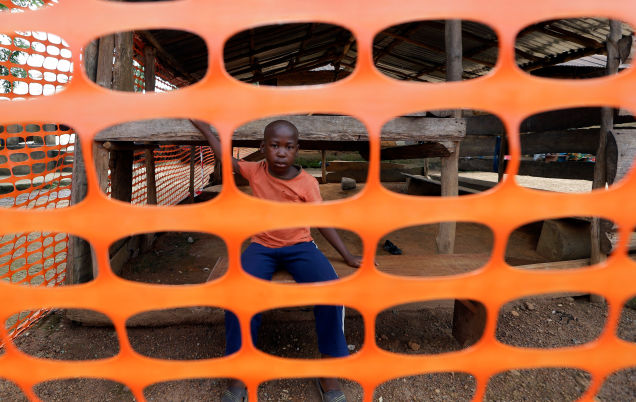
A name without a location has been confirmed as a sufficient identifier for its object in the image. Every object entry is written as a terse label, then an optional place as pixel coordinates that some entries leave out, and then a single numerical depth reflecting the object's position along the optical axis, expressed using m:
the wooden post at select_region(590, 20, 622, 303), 2.58
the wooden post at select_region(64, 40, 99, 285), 2.35
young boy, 1.67
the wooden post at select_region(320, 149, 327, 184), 8.82
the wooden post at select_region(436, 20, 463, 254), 2.72
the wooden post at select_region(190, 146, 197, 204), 5.52
